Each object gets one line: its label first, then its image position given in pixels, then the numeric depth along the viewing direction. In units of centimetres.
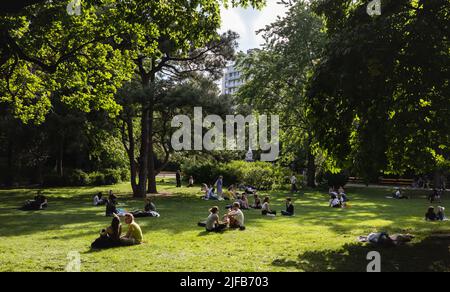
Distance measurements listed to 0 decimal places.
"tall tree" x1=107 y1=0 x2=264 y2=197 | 1444
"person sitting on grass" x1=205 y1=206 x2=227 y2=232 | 1588
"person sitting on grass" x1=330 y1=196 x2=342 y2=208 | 2552
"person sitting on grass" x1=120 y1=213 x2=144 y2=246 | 1320
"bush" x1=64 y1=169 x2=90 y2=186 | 4391
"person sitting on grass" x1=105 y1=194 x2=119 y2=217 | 2008
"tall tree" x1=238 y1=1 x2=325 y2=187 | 3800
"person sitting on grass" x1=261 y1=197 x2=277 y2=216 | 2147
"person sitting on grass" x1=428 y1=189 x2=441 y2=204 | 2889
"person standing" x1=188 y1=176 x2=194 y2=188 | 4272
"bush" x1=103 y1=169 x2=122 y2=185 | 4808
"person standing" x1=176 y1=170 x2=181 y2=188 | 4253
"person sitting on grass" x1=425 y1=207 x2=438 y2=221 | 1952
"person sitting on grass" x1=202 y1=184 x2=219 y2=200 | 2994
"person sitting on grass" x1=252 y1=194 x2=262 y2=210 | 2403
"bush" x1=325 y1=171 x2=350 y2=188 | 3981
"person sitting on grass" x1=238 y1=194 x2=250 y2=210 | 2347
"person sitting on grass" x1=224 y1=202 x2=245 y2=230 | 1647
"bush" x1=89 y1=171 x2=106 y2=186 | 4650
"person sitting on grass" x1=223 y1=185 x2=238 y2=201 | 2908
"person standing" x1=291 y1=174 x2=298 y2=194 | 3730
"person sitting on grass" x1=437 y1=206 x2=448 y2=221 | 1958
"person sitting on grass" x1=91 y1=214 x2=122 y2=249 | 1260
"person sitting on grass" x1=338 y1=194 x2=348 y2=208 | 2546
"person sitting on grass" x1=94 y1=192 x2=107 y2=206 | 2560
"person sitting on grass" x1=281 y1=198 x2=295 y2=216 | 2157
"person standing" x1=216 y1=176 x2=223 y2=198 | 2925
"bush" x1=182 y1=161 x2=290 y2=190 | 4062
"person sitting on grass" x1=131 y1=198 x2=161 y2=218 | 1992
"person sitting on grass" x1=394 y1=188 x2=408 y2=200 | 3189
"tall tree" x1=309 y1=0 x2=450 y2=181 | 1230
